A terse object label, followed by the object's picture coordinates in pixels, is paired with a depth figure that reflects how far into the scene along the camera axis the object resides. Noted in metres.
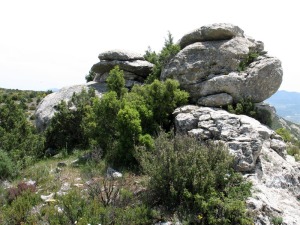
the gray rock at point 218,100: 15.41
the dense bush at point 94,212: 8.30
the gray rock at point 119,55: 20.42
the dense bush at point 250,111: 14.95
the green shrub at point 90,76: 26.78
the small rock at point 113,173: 11.45
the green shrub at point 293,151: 15.20
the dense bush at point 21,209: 8.84
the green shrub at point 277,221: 8.91
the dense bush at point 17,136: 13.55
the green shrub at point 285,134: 17.52
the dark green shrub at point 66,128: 17.48
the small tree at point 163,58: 17.92
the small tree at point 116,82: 17.27
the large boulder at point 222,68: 15.69
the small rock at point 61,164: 13.76
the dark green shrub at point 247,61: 16.28
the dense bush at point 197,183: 8.70
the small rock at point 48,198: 9.99
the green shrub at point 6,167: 12.00
